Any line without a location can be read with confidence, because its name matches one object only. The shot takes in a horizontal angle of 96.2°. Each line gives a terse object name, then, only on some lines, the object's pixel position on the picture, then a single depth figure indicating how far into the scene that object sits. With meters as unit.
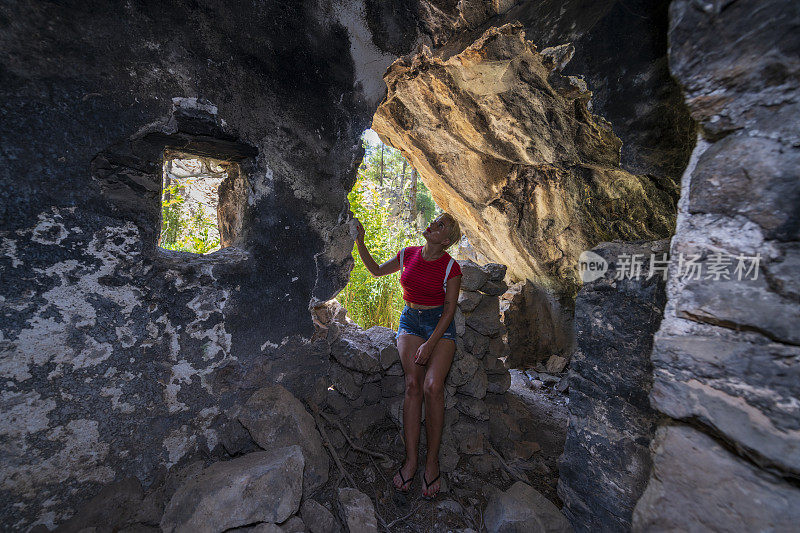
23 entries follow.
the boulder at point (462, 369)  2.64
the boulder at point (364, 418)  2.41
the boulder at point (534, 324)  4.77
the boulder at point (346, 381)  2.39
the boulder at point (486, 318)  2.86
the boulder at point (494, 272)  3.04
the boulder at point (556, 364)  4.55
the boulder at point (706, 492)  1.05
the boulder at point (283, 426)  1.94
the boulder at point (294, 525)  1.63
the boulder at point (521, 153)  2.65
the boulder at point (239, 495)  1.52
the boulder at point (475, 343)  2.79
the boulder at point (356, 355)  2.42
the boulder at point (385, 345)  2.55
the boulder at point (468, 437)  2.53
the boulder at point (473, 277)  2.95
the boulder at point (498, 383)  2.90
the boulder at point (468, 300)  2.86
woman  2.24
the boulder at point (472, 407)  2.64
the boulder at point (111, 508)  1.53
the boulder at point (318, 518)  1.74
